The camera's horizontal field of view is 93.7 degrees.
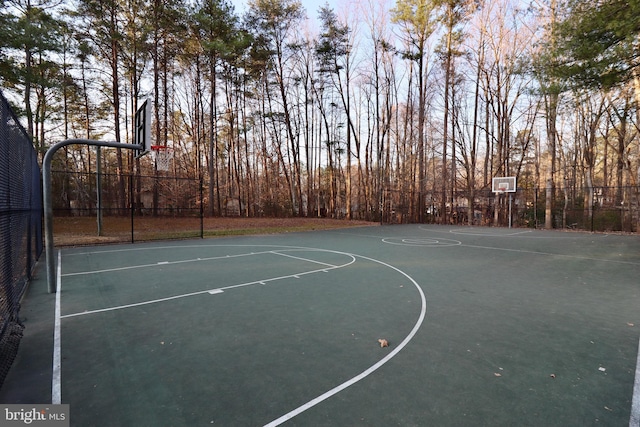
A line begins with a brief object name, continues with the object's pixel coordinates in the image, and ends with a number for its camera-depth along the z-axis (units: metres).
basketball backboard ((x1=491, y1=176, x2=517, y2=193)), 17.54
